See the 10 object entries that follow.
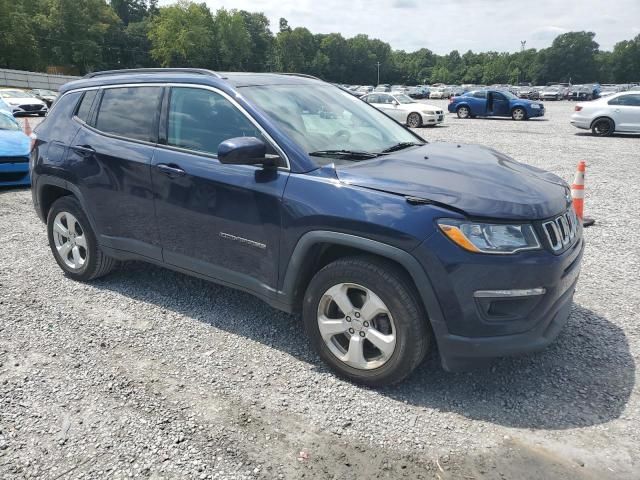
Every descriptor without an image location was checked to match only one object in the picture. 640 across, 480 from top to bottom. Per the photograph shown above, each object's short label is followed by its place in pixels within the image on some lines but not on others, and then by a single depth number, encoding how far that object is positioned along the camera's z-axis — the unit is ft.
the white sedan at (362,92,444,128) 70.64
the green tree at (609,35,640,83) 413.59
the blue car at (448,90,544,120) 81.10
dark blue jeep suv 9.09
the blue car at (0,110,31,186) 28.60
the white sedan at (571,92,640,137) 56.24
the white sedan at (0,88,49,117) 85.83
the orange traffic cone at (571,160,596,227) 18.72
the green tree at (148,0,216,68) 307.58
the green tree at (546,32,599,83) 430.61
